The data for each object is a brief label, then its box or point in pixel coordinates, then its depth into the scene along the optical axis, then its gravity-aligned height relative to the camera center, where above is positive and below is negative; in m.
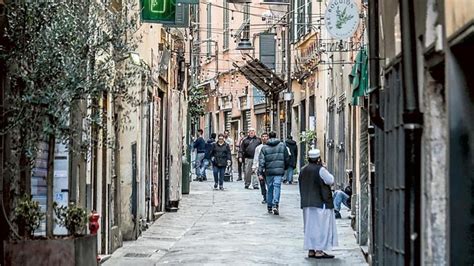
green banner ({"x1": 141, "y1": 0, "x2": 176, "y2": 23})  18.28 +2.79
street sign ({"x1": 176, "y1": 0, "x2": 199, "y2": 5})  19.41 +3.10
